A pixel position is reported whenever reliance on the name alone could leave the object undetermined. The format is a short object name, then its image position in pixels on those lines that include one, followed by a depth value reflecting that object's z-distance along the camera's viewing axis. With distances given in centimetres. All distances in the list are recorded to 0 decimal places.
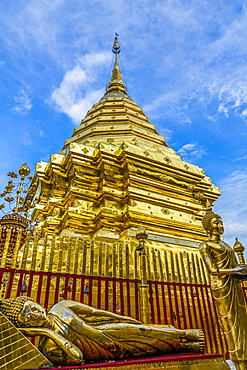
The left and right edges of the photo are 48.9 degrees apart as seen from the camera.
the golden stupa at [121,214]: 390
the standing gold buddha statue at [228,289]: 347
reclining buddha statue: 222
